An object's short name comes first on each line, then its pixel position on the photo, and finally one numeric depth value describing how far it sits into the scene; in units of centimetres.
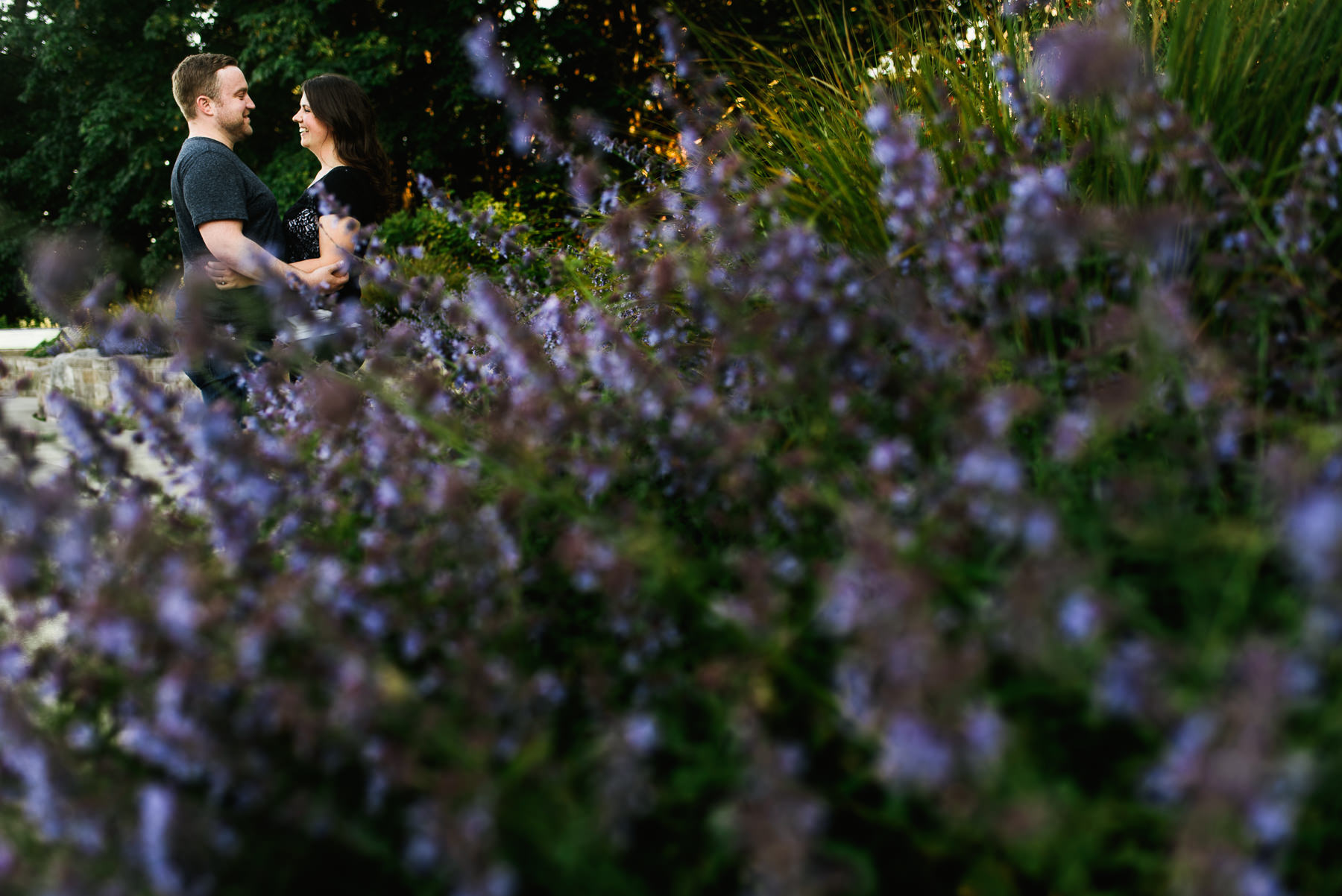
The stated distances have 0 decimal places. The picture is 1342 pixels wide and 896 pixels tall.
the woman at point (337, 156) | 403
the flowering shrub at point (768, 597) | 98
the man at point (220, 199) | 351
